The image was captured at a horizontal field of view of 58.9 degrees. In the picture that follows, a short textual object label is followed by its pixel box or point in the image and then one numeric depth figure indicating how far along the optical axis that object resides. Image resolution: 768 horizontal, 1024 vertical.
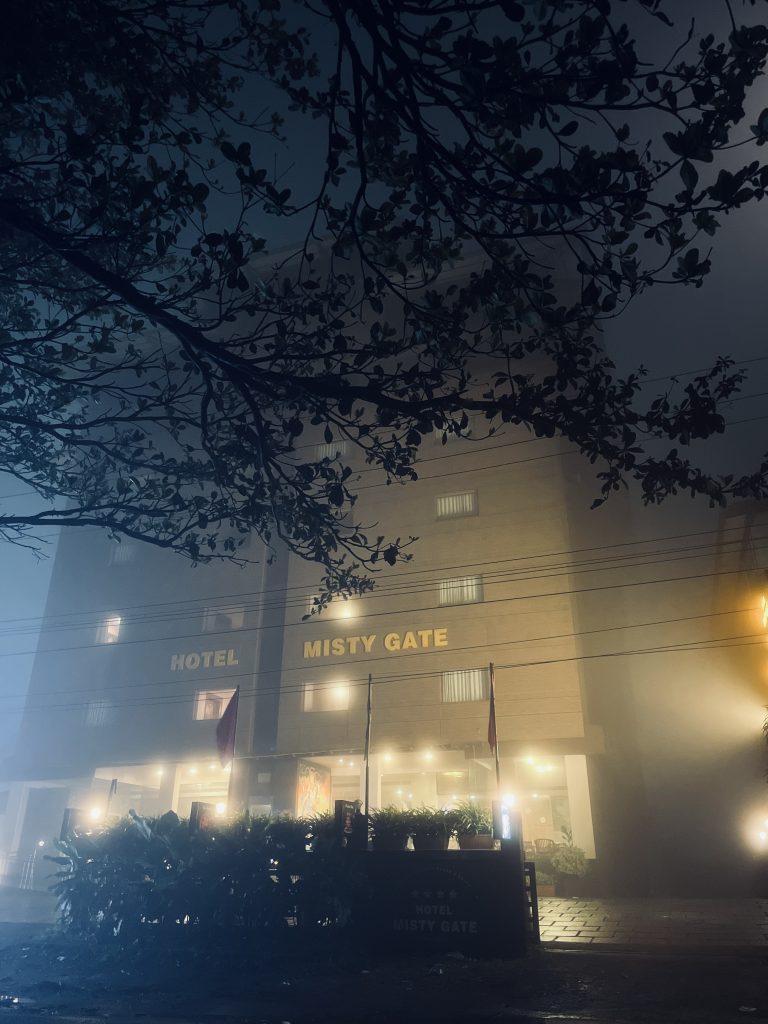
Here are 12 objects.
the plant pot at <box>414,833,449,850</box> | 10.69
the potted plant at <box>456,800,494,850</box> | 10.91
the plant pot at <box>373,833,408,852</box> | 10.83
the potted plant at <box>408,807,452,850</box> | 10.70
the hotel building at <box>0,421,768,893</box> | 24.88
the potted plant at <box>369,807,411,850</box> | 10.84
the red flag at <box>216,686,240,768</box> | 20.38
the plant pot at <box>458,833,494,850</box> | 10.89
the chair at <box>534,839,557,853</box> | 23.97
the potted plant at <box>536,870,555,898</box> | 22.64
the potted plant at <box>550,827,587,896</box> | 23.19
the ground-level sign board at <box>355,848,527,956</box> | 9.68
